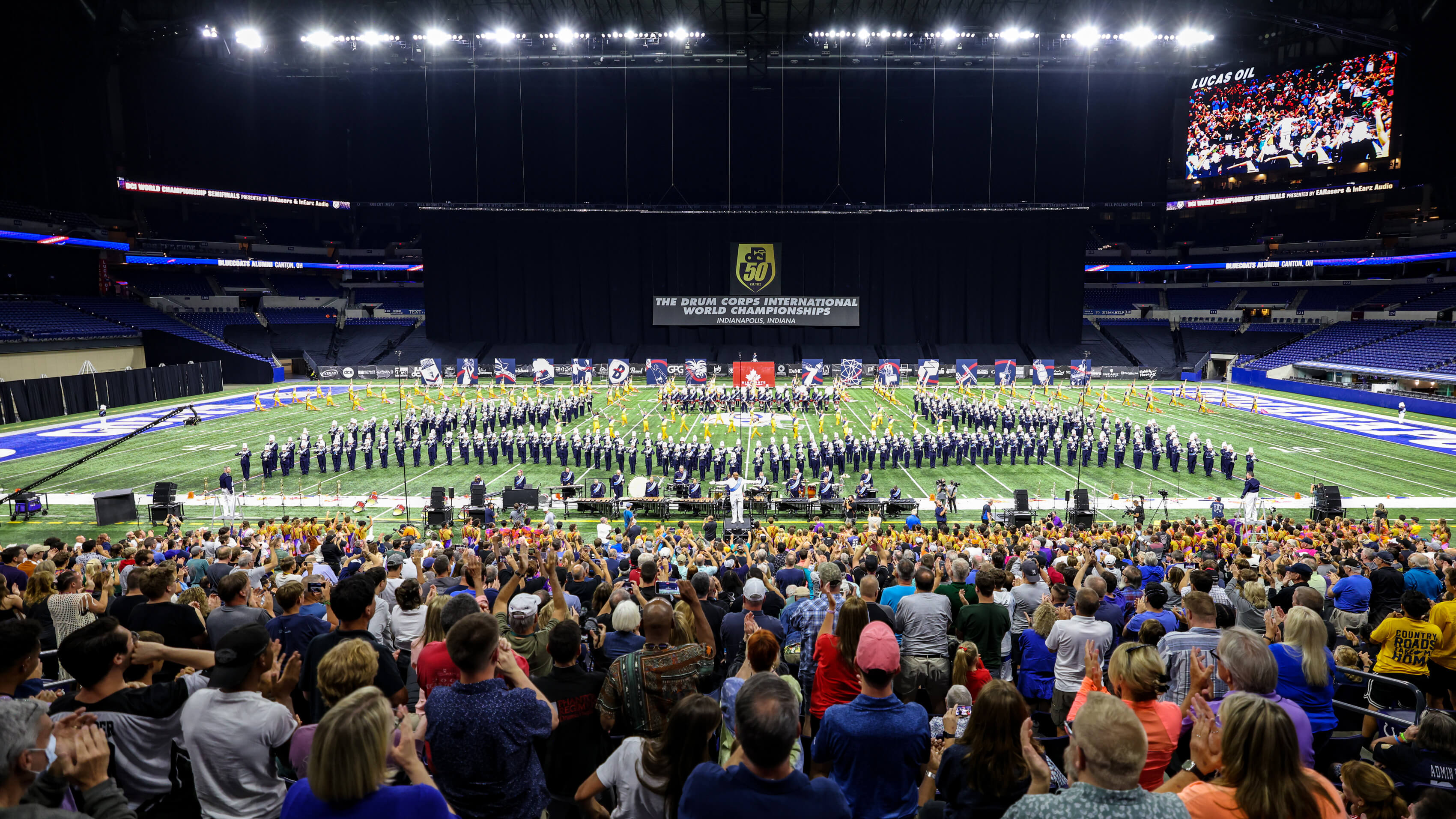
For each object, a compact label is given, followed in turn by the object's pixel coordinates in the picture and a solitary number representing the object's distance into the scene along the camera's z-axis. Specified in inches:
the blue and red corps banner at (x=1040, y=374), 1456.7
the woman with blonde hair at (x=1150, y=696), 127.8
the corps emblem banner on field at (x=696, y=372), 1488.7
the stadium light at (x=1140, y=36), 1471.5
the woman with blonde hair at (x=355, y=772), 83.5
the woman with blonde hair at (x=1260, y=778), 93.6
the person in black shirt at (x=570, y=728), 140.6
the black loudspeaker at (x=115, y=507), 653.3
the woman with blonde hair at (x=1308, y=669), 156.6
